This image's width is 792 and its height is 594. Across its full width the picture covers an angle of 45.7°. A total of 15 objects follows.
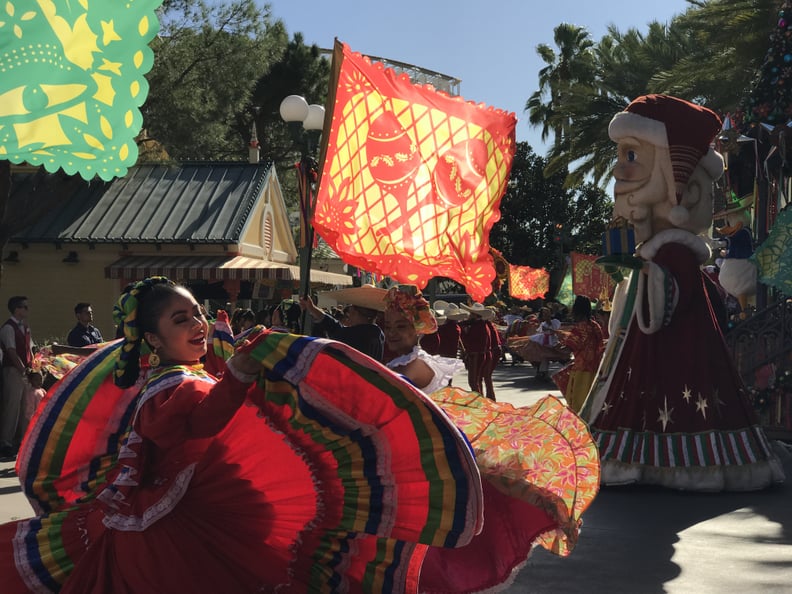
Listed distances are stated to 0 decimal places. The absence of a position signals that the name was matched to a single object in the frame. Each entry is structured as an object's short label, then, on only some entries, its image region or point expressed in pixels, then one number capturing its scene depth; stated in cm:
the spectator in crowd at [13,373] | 951
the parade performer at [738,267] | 1316
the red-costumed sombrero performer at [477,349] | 1551
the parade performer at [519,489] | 398
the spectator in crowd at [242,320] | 1164
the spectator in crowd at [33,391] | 954
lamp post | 610
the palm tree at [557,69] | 3928
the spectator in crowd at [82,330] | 1004
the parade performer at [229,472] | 312
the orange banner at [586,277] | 2391
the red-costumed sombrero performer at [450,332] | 1471
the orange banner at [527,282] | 2995
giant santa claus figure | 710
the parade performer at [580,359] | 1066
